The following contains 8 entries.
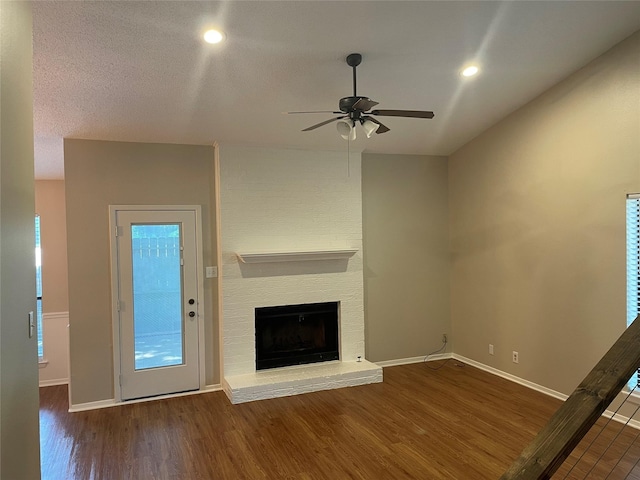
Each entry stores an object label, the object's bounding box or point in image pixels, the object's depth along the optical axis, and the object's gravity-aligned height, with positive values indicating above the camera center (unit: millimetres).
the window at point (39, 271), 5914 -338
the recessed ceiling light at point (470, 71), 3965 +1477
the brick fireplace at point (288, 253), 5016 -155
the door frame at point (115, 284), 4660 -418
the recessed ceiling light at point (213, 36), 3076 +1429
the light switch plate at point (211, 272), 5051 -342
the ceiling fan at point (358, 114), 3158 +906
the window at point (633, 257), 3863 -215
